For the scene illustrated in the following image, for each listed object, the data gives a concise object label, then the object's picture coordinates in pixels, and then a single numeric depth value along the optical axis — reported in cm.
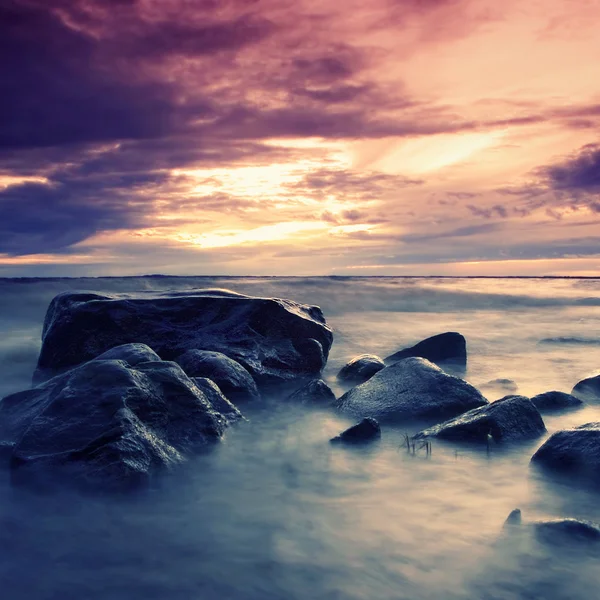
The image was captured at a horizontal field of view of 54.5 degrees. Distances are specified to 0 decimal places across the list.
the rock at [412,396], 596
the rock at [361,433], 525
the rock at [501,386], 802
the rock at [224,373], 684
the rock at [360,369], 838
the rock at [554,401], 653
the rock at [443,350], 1015
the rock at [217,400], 584
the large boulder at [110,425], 416
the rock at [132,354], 580
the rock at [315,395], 669
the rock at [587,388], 731
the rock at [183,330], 816
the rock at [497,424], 516
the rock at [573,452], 429
